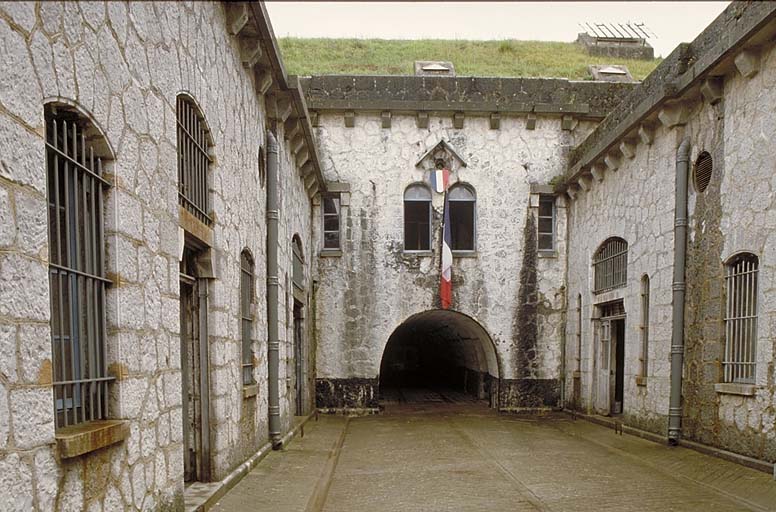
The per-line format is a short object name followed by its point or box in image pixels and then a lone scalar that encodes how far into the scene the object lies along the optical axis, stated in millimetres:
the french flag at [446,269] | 12492
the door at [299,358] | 10750
